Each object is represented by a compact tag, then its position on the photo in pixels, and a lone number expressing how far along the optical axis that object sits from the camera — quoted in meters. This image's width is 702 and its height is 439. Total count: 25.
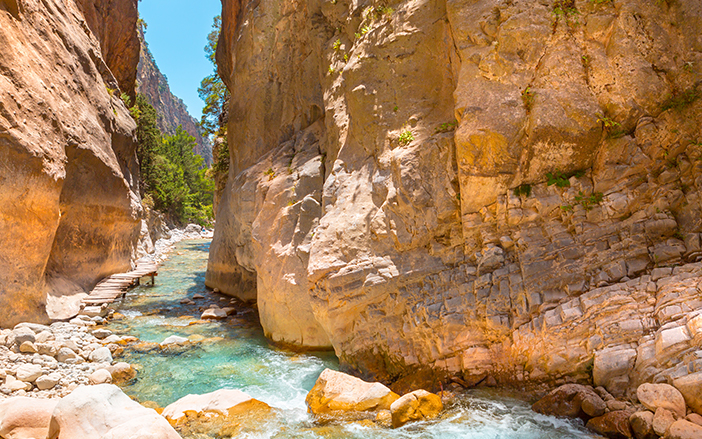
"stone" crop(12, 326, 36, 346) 8.17
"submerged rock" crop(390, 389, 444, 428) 6.11
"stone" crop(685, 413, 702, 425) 4.61
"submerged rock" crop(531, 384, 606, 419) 5.54
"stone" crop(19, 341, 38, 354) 8.06
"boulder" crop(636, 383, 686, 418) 4.83
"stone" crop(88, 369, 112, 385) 7.76
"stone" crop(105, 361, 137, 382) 8.27
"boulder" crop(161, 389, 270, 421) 6.55
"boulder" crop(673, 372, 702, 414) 4.73
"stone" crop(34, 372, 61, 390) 7.09
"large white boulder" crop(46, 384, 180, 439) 4.77
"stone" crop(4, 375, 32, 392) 6.82
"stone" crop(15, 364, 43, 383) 7.11
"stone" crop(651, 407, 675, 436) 4.75
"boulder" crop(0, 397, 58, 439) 5.13
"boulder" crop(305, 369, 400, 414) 6.64
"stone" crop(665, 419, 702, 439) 4.50
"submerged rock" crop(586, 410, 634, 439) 5.10
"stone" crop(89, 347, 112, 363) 8.77
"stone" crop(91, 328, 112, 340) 10.28
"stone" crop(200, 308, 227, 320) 12.89
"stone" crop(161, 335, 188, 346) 10.37
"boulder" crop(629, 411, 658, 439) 4.90
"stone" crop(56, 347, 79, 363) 8.30
